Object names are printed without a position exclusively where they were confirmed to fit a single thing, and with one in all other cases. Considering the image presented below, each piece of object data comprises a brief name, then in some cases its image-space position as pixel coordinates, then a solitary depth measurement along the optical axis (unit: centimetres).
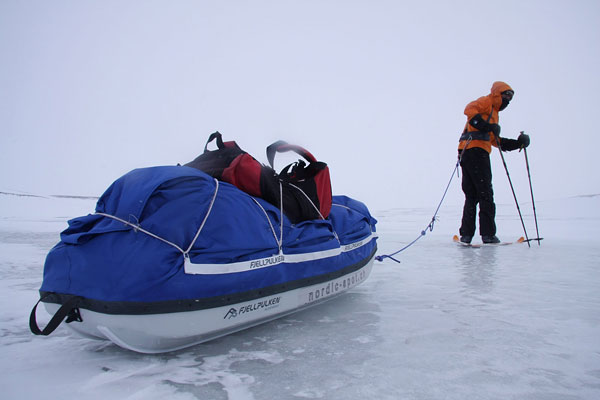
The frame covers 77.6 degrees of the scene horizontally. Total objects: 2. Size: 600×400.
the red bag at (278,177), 198
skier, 507
